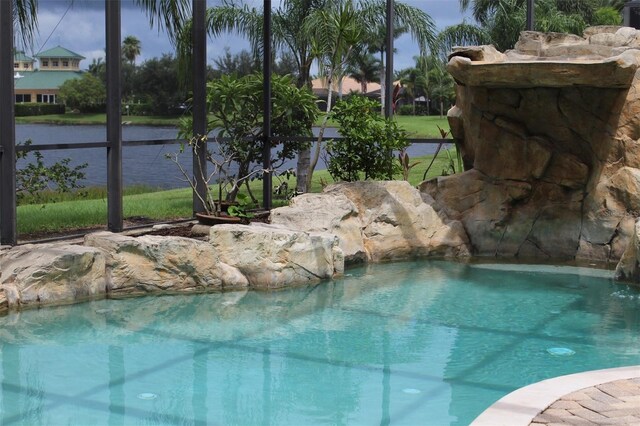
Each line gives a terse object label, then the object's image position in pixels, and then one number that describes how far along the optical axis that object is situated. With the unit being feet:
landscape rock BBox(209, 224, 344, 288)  27.84
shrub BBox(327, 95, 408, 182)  35.19
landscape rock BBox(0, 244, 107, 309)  24.56
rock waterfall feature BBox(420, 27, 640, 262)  31.27
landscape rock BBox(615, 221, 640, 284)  27.45
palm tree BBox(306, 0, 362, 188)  36.40
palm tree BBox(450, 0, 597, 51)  42.32
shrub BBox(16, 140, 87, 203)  29.89
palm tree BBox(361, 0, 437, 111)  40.63
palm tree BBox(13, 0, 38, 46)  29.55
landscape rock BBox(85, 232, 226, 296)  26.30
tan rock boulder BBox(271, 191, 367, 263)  30.76
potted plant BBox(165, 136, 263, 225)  32.30
